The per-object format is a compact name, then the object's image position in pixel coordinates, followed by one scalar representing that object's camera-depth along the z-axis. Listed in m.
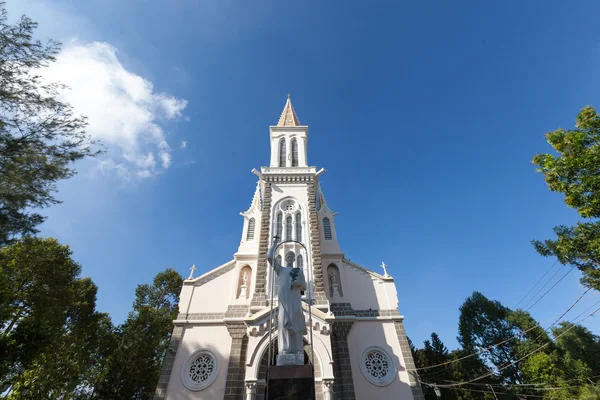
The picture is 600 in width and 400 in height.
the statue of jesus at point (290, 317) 6.07
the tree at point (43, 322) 10.94
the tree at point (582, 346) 19.77
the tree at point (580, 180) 8.90
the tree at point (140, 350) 14.69
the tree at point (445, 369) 22.31
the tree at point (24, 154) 7.71
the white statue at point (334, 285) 14.26
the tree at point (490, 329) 24.44
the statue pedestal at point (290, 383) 5.12
